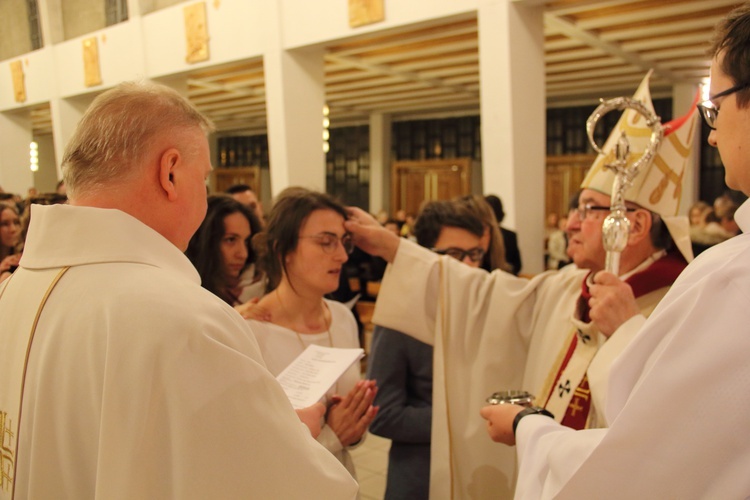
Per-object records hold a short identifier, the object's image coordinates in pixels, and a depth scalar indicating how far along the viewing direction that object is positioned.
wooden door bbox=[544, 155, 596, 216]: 13.60
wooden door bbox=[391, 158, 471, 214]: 15.16
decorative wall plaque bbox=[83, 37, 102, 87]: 10.41
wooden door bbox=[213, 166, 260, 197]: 18.61
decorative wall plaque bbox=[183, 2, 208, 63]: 8.41
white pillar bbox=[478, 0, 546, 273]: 5.74
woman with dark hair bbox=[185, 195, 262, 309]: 3.00
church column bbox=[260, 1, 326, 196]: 7.59
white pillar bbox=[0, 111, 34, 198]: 13.27
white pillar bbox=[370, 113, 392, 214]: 15.79
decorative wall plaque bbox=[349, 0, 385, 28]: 6.60
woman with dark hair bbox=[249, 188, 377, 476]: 2.23
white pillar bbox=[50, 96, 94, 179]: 11.39
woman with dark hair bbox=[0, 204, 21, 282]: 4.32
